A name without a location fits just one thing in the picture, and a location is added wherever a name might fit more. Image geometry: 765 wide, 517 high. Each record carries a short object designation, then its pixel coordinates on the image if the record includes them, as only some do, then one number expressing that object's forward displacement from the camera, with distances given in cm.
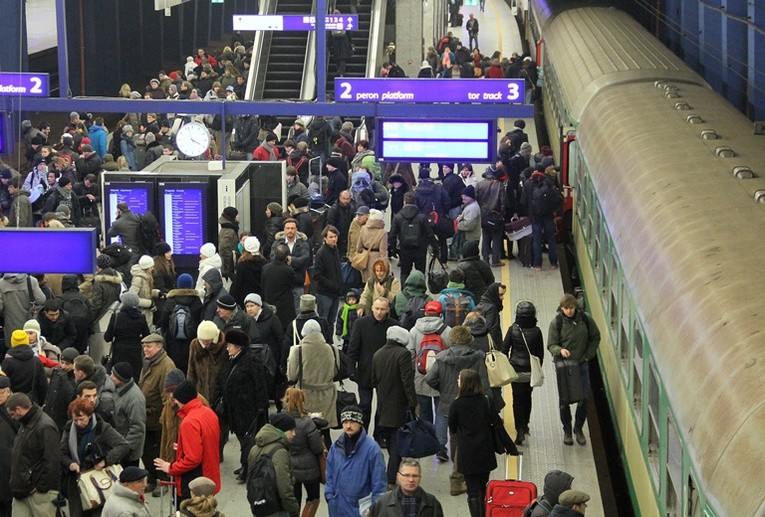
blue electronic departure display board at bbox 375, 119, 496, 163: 2011
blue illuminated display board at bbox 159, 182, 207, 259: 1925
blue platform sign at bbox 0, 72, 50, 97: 1998
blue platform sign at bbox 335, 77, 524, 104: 1988
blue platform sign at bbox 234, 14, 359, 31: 3002
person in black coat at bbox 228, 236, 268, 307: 1590
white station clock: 2138
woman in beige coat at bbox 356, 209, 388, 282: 1709
